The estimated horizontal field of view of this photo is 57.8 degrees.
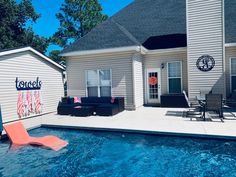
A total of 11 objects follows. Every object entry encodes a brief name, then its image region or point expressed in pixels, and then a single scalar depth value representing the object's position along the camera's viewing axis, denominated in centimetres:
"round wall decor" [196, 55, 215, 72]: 1117
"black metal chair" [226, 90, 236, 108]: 995
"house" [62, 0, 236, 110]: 1115
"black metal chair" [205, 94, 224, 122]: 802
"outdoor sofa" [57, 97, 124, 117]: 1020
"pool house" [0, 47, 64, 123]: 938
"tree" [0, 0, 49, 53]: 2385
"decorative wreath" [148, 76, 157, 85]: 1308
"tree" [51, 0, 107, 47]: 3125
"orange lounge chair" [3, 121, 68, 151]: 649
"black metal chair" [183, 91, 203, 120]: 906
